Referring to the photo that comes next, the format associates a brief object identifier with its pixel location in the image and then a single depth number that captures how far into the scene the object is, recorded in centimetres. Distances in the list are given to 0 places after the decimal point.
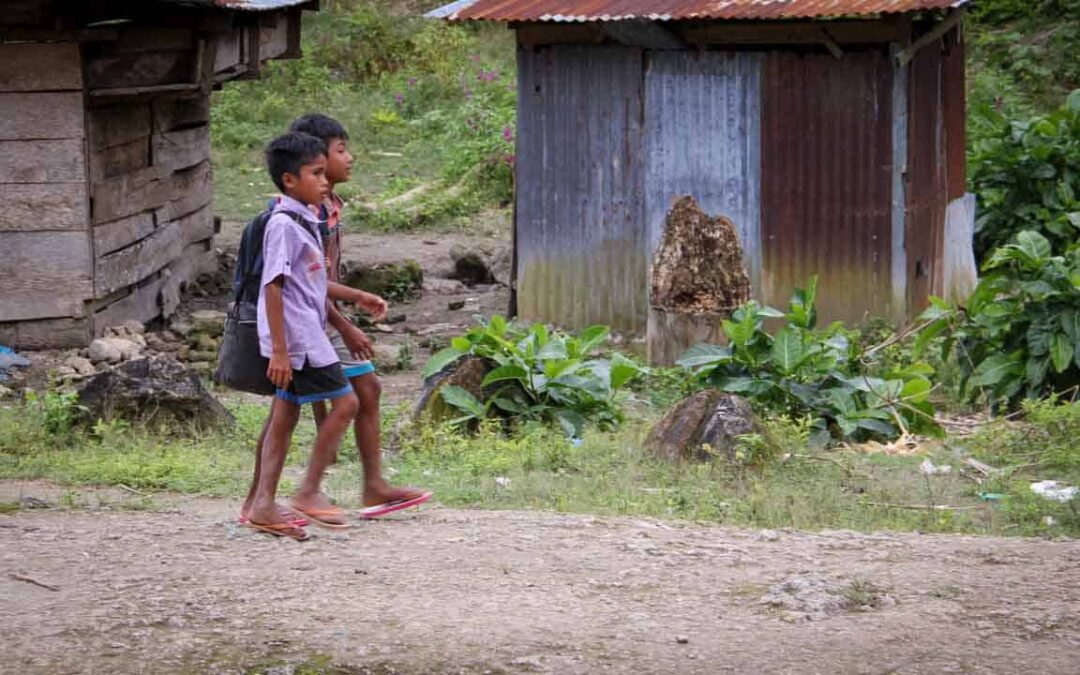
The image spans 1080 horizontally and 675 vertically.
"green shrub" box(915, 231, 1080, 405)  1631
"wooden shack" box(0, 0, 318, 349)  1991
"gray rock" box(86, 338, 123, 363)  2008
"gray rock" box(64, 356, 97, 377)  1959
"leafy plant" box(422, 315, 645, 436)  1580
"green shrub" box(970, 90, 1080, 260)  2567
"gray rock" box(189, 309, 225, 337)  2295
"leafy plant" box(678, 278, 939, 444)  1578
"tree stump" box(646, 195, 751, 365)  1903
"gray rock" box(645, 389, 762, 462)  1406
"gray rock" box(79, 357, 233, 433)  1574
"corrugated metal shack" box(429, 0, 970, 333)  2183
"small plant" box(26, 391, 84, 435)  1541
